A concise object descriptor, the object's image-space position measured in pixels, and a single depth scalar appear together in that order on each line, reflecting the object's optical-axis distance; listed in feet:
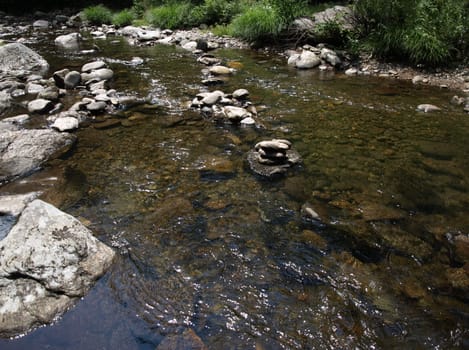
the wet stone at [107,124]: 20.27
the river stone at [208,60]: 33.83
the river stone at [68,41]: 43.20
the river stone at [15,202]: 12.73
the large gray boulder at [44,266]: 8.63
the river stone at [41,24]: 61.46
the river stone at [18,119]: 20.81
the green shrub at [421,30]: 28.99
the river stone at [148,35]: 47.06
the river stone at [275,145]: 15.57
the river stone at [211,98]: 22.49
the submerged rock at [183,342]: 8.03
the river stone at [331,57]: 32.09
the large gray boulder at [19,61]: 30.17
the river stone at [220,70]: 30.17
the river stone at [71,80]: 26.45
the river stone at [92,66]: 29.86
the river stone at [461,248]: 10.78
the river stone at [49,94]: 23.79
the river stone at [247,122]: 20.17
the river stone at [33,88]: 26.30
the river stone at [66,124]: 19.42
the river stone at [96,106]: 21.85
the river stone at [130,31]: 52.42
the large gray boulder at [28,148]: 15.62
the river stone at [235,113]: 20.22
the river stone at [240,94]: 23.59
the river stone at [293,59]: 33.37
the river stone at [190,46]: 41.39
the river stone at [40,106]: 22.26
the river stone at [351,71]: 30.49
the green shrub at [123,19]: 61.11
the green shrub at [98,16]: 64.44
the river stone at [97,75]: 28.02
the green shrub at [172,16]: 54.03
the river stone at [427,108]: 22.56
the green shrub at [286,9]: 39.42
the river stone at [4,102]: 22.89
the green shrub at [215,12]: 50.13
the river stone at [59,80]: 26.50
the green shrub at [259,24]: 39.04
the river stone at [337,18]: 35.91
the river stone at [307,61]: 32.04
